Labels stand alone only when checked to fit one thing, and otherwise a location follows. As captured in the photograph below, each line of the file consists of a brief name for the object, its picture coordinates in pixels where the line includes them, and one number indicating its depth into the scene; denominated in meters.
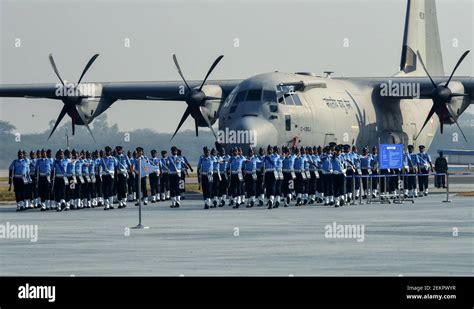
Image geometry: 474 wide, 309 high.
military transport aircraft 40.97
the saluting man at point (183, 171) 38.68
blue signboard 38.09
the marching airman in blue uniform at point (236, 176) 35.50
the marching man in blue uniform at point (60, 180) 35.53
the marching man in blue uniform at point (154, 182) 38.72
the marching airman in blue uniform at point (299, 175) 35.78
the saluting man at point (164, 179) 38.53
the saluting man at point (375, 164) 39.31
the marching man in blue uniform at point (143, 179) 37.00
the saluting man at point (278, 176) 35.23
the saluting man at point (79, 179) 35.97
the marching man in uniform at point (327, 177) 35.72
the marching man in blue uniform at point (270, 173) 35.06
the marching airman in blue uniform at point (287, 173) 35.56
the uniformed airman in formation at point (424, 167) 41.41
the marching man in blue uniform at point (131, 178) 37.19
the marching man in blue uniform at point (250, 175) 35.34
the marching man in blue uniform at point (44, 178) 35.66
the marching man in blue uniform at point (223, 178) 35.84
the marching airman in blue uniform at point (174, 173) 36.34
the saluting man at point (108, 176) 36.12
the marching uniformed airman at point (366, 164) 38.88
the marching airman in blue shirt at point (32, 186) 36.19
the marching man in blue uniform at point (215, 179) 35.56
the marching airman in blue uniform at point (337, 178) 35.59
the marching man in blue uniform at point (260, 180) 35.50
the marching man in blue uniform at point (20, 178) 35.94
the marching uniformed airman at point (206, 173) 35.38
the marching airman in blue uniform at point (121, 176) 36.16
